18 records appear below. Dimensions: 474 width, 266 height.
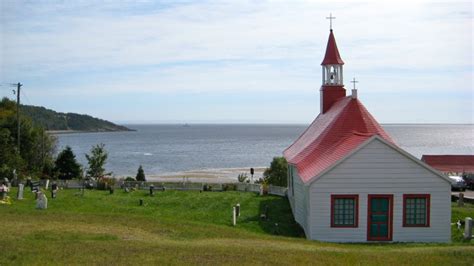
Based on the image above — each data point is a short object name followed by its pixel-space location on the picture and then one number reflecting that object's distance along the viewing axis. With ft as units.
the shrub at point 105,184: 135.57
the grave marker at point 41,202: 95.25
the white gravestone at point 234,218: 91.42
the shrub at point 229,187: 136.87
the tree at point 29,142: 163.15
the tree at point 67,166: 177.17
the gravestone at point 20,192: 105.91
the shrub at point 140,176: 181.94
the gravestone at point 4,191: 102.59
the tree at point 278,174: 172.04
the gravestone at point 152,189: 125.65
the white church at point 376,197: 82.33
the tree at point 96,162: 184.44
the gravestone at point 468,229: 81.94
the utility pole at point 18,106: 165.01
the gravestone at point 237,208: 99.20
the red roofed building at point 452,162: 193.50
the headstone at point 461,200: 116.23
